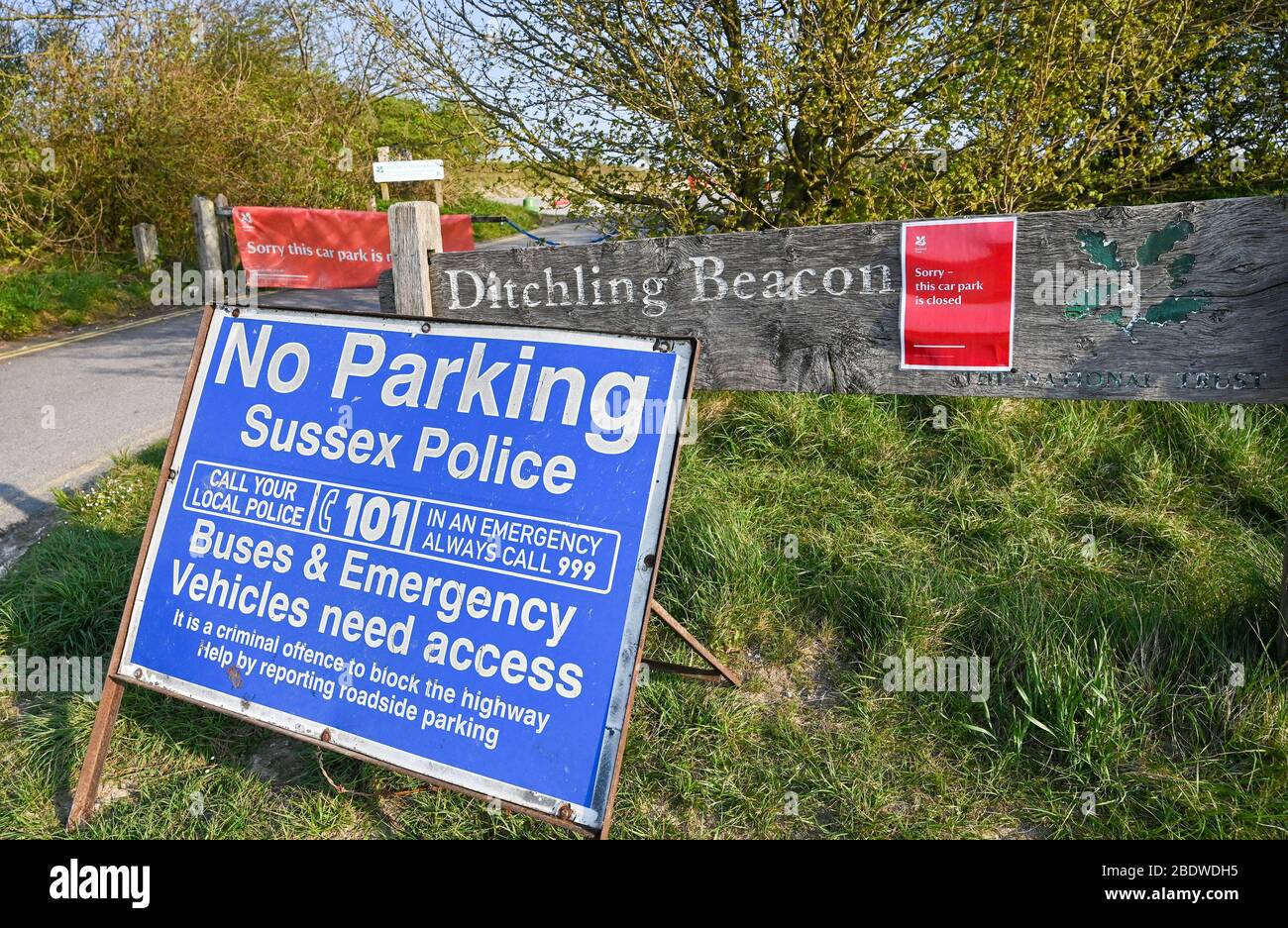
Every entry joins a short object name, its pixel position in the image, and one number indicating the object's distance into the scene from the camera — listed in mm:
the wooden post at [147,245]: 13227
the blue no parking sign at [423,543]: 2402
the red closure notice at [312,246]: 12273
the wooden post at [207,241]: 12539
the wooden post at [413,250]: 3631
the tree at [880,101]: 4500
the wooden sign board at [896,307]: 2891
